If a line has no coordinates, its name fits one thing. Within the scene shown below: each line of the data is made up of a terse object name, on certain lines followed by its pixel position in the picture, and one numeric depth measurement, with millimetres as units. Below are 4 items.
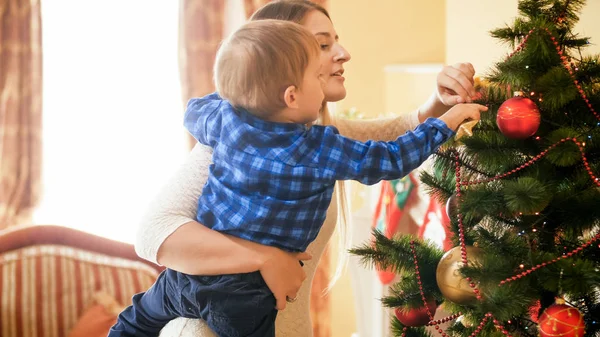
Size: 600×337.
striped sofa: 2443
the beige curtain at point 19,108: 3359
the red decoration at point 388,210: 2787
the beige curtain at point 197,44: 3523
